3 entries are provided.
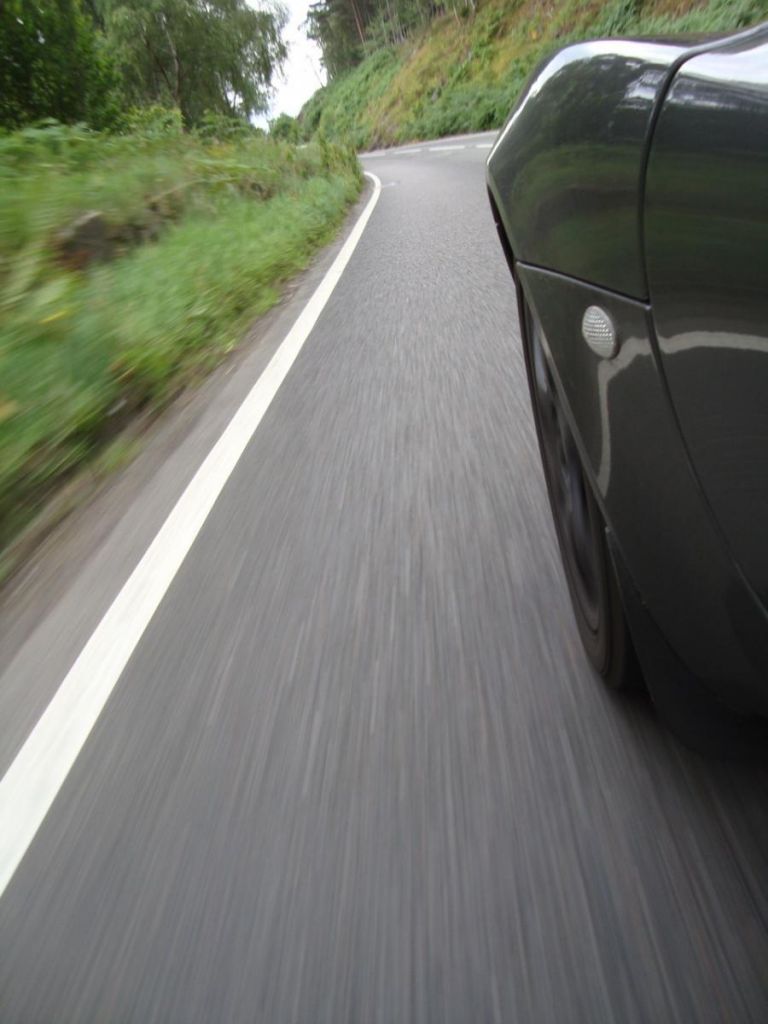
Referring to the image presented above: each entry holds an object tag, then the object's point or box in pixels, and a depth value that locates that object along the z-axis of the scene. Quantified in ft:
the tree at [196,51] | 80.53
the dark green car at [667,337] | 3.10
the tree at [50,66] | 42.42
